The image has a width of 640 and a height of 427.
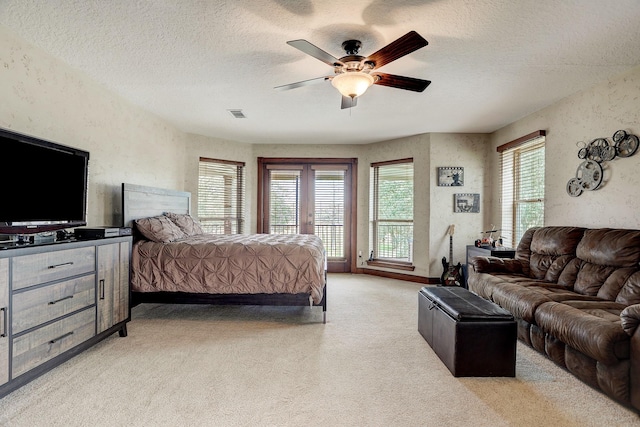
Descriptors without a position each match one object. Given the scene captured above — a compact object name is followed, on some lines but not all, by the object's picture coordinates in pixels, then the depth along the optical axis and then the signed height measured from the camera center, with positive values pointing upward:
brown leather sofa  1.90 -0.64
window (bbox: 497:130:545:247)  4.27 +0.46
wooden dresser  1.94 -0.63
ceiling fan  2.20 +1.12
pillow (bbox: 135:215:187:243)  3.55 -0.17
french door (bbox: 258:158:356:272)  6.30 +0.27
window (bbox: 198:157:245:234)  5.78 +0.34
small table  4.16 -0.45
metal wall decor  3.03 +0.62
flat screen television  2.18 +0.21
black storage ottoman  2.27 -0.88
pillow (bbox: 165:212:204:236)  4.32 -0.12
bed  3.32 -0.60
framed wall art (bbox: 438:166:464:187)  5.43 +0.69
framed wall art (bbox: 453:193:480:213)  5.43 +0.25
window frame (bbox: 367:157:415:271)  6.05 -0.05
